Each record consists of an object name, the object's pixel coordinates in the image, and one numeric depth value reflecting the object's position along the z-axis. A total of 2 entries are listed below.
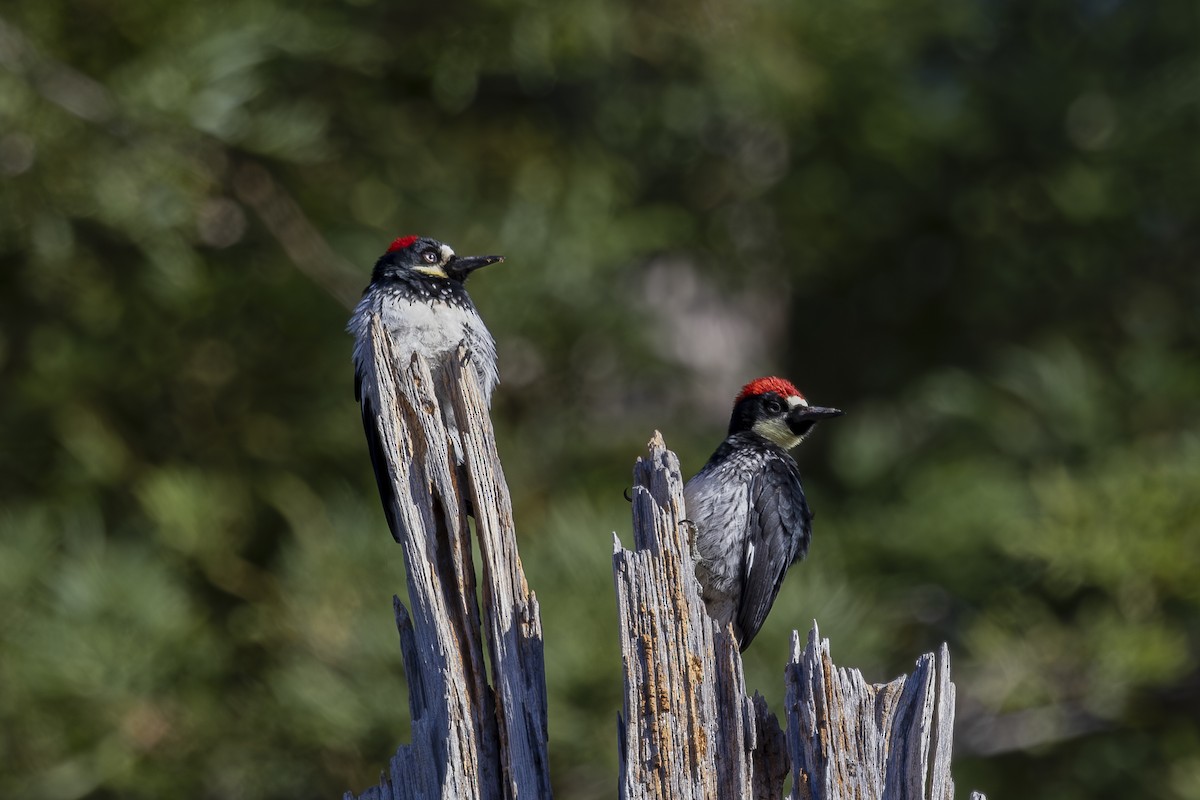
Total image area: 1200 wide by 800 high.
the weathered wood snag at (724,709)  6.55
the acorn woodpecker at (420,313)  10.25
